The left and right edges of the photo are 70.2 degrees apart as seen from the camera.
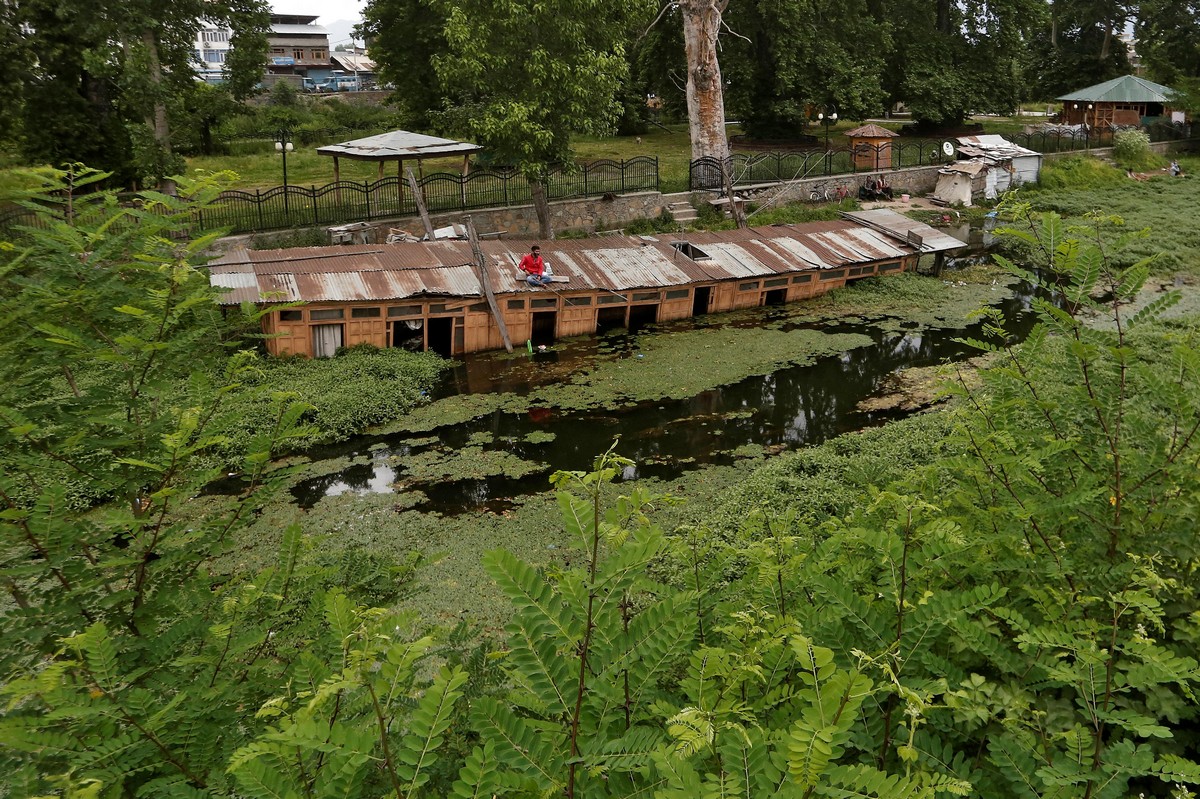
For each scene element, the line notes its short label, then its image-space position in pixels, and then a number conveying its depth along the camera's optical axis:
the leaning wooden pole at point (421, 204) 20.89
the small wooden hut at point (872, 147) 29.55
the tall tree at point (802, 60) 32.16
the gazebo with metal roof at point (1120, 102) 36.97
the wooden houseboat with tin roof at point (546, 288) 16.56
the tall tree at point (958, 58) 34.59
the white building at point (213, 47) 78.00
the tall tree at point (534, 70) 19.86
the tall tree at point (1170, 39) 39.91
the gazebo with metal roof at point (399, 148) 20.86
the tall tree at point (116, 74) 19.84
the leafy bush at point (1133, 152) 33.88
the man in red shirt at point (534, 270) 17.88
